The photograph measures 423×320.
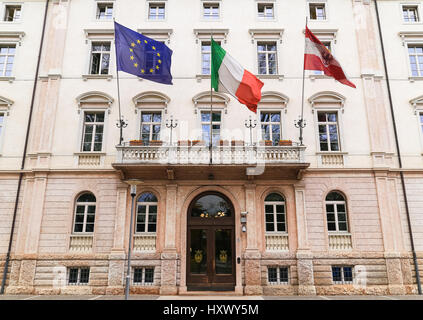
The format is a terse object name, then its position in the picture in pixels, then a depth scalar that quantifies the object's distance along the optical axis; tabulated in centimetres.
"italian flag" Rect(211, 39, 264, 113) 1250
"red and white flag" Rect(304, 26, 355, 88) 1269
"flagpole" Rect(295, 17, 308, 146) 1432
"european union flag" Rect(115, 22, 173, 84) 1277
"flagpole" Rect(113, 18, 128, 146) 1413
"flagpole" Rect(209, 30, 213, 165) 1356
